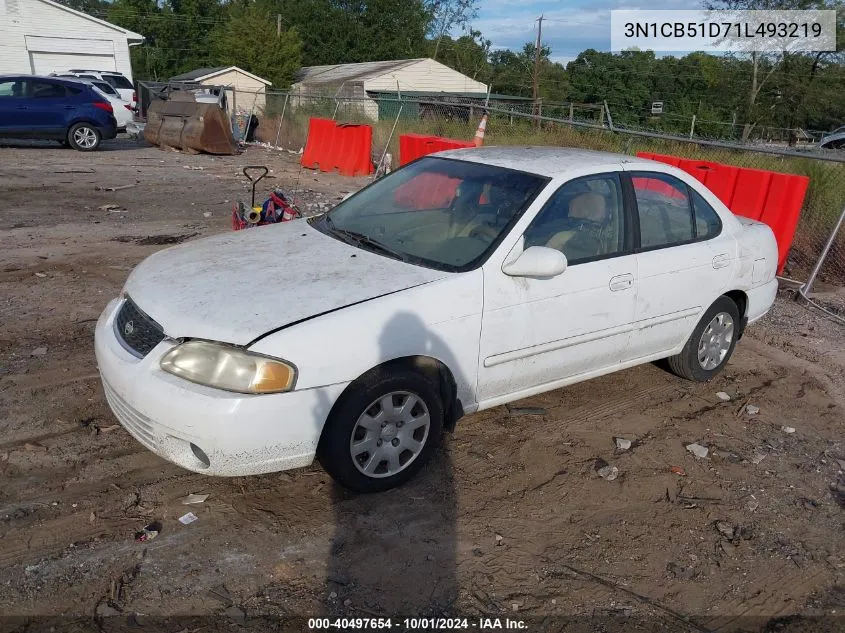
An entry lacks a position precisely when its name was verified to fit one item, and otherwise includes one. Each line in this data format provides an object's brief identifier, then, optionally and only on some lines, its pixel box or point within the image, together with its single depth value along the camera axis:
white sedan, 3.26
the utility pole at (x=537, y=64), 38.44
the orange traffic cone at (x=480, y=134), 11.20
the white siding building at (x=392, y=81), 41.94
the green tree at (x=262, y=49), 49.81
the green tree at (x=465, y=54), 65.62
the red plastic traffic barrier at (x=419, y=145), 11.66
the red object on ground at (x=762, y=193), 7.64
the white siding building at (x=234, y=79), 42.04
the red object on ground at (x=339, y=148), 15.62
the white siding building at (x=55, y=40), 29.89
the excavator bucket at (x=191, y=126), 18.86
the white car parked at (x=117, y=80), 26.64
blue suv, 17.05
